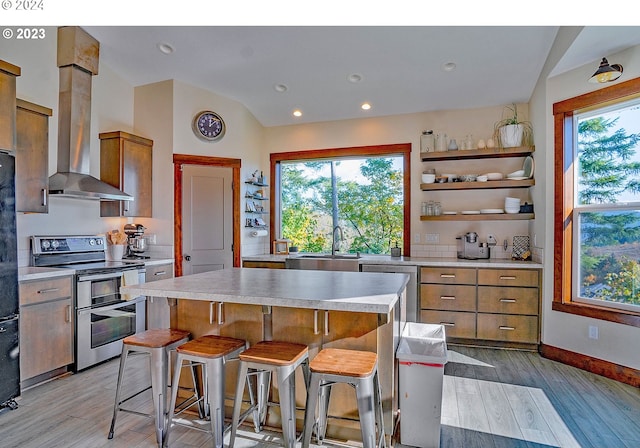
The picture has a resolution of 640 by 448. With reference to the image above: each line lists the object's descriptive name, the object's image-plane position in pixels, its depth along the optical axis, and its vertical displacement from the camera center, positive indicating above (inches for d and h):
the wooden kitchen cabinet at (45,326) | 111.2 -33.5
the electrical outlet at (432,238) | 182.5 -8.0
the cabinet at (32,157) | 121.3 +21.9
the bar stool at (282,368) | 72.2 -29.2
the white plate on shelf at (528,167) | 159.3 +24.5
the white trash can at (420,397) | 81.7 -39.4
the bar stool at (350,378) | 68.0 -29.5
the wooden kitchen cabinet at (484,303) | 146.9 -33.8
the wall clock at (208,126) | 179.0 +47.5
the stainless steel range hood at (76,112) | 143.6 +44.0
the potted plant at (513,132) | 162.6 +40.3
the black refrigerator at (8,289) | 98.5 -18.7
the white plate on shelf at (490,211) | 164.9 +5.0
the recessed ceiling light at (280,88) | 174.7 +64.6
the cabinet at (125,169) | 162.1 +23.7
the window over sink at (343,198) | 192.4 +13.1
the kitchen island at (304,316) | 77.5 -22.9
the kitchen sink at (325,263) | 169.6 -19.5
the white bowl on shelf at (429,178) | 176.1 +21.1
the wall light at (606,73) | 108.2 +44.6
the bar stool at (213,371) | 77.7 -32.1
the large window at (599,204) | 119.3 +6.3
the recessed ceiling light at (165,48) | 148.3 +71.2
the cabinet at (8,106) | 102.1 +32.9
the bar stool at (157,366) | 82.5 -33.0
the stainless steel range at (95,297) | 127.8 -27.5
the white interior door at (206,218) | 177.2 +1.7
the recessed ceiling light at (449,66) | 148.7 +63.6
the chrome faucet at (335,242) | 185.8 -11.2
